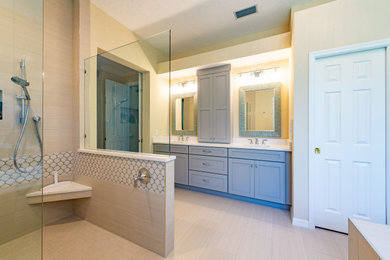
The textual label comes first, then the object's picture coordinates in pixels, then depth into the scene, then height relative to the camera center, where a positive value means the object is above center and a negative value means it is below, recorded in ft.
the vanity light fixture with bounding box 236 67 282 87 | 8.77 +3.31
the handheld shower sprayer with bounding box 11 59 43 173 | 4.62 +0.81
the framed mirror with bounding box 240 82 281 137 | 8.71 +1.18
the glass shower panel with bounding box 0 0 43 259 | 4.11 +0.10
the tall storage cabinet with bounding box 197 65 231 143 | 9.37 +1.65
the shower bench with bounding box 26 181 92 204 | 5.46 -2.39
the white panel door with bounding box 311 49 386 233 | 5.24 -0.32
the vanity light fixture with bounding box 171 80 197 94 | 11.22 +3.33
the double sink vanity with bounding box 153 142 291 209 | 7.26 -2.33
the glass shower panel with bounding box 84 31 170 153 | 6.16 +1.42
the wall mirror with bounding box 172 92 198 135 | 11.20 +1.21
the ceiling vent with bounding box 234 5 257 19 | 7.38 +6.08
